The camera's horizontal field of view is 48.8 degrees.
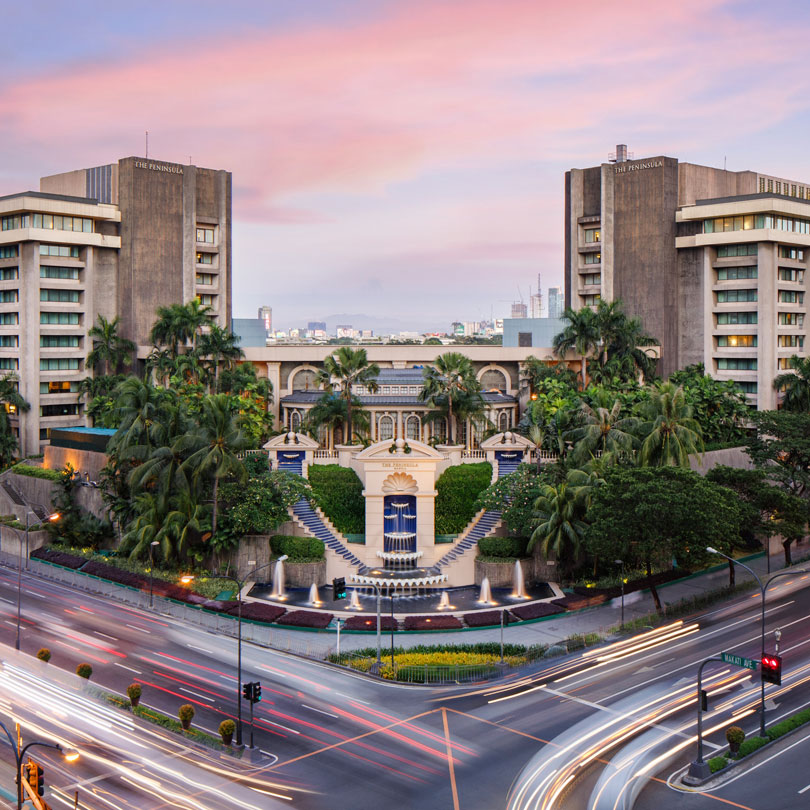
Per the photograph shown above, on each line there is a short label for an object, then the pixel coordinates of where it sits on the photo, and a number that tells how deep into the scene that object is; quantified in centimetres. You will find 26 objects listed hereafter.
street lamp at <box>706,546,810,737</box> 3697
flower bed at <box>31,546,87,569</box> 6688
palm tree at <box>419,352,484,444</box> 7481
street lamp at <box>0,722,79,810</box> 2789
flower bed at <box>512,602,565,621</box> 5491
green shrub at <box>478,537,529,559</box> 6406
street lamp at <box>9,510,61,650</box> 6944
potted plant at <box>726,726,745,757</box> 3525
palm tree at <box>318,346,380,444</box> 7412
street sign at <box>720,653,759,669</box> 3559
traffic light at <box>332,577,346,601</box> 4466
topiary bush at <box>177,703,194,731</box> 3803
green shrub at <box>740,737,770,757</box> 3553
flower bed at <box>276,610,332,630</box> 5400
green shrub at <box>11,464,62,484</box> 7669
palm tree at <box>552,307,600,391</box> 8369
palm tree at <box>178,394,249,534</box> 6231
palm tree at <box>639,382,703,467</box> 6209
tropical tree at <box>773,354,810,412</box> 8225
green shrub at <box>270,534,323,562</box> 6375
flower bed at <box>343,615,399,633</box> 5306
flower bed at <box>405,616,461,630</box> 5331
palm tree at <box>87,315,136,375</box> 9638
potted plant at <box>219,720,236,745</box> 3653
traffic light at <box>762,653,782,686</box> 3492
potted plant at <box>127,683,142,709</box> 4031
